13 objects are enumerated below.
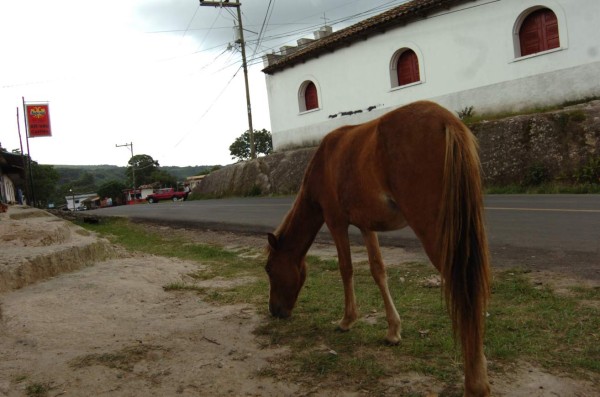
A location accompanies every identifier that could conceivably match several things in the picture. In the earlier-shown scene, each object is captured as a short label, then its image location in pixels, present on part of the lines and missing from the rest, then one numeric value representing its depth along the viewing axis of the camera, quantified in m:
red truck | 52.16
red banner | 25.69
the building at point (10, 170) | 25.74
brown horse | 2.43
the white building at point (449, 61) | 16.95
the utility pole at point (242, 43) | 29.98
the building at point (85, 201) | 80.31
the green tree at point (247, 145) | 78.62
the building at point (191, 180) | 69.74
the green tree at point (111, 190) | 81.62
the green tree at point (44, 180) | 70.88
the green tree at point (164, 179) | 80.38
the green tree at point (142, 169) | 89.56
